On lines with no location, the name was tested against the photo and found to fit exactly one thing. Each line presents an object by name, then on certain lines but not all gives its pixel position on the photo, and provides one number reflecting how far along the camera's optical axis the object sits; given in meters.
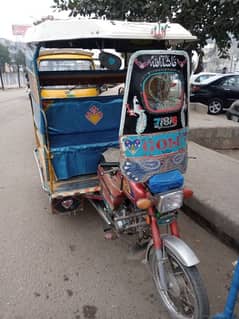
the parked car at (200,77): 11.20
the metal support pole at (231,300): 1.64
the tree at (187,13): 3.53
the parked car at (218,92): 10.15
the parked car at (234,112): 7.80
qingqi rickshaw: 1.92
